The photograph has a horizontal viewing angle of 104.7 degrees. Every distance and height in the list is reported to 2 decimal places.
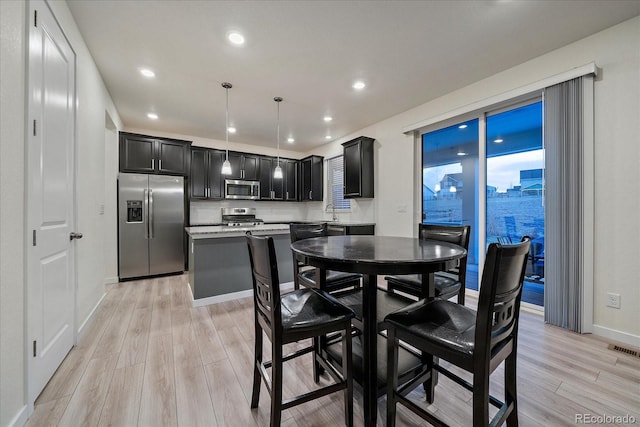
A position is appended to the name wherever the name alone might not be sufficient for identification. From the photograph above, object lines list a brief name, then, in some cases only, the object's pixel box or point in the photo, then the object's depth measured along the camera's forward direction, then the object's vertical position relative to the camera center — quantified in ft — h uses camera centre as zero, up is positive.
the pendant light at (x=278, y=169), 11.57 +2.25
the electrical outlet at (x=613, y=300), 7.11 -2.48
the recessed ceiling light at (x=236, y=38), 7.32 +5.33
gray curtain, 7.62 +0.34
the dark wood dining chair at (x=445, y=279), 6.20 -1.75
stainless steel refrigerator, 13.14 -0.62
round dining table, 3.95 -0.81
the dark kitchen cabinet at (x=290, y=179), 19.77 +2.81
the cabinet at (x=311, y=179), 19.35 +2.81
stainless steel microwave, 17.53 +1.78
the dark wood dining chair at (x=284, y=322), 3.74 -1.76
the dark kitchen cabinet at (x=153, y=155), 13.55 +3.41
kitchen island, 9.97 -2.13
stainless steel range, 18.12 -0.18
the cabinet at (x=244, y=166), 17.60 +3.50
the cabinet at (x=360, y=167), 14.67 +2.83
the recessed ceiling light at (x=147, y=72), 9.30 +5.39
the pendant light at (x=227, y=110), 10.25 +5.34
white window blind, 17.81 +2.34
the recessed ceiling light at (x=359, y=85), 10.18 +5.44
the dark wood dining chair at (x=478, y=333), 3.02 -1.70
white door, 4.74 +0.35
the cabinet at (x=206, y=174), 16.34 +2.66
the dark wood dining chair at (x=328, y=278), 6.49 -1.73
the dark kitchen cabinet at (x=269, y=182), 18.85 +2.46
